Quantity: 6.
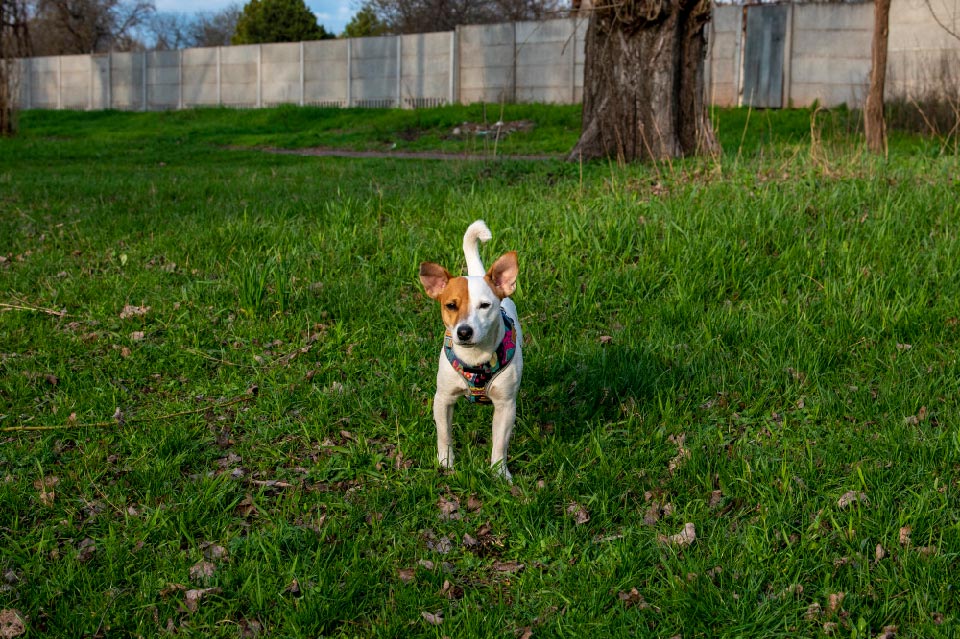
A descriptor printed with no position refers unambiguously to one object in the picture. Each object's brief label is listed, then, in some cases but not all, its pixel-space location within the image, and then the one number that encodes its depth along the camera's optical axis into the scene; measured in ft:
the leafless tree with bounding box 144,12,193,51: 221.05
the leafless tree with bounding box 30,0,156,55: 157.89
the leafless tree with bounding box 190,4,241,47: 221.05
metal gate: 69.97
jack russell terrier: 12.06
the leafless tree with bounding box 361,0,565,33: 130.31
